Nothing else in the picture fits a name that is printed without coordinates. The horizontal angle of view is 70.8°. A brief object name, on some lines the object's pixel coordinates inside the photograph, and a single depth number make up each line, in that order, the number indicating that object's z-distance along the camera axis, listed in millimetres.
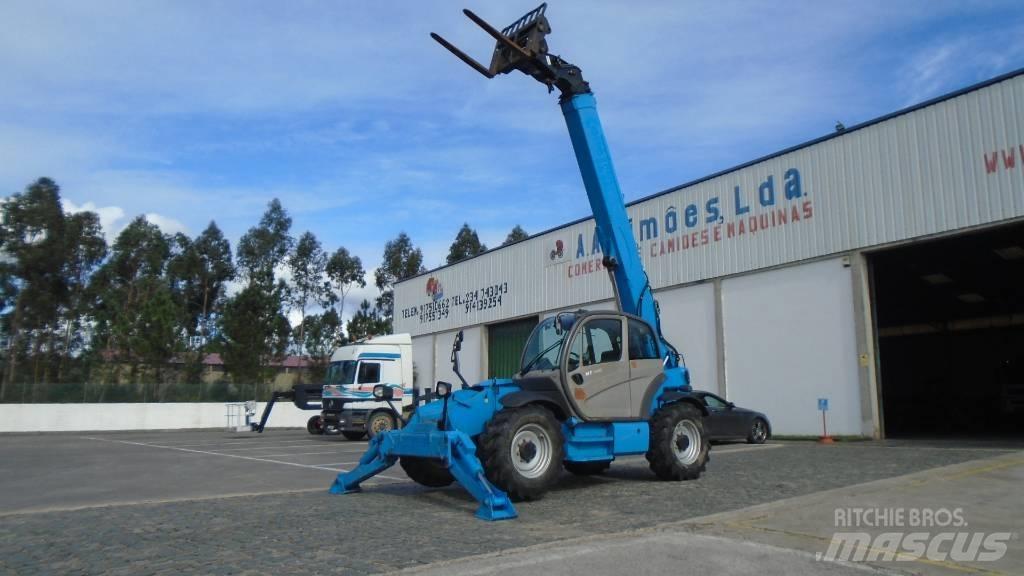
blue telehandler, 8266
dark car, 17719
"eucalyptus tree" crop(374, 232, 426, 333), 64125
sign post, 17453
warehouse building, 16234
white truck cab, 22141
